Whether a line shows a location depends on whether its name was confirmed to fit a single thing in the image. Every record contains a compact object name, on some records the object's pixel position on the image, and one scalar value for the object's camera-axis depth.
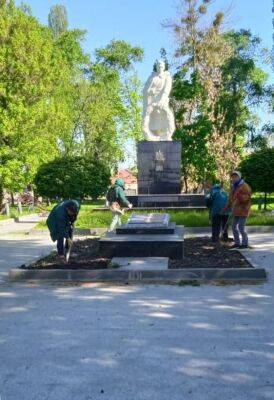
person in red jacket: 11.28
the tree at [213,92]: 35.62
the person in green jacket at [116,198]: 14.16
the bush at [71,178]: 23.14
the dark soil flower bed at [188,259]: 8.84
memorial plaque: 11.07
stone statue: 21.45
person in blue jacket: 12.39
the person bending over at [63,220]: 8.75
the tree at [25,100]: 28.44
